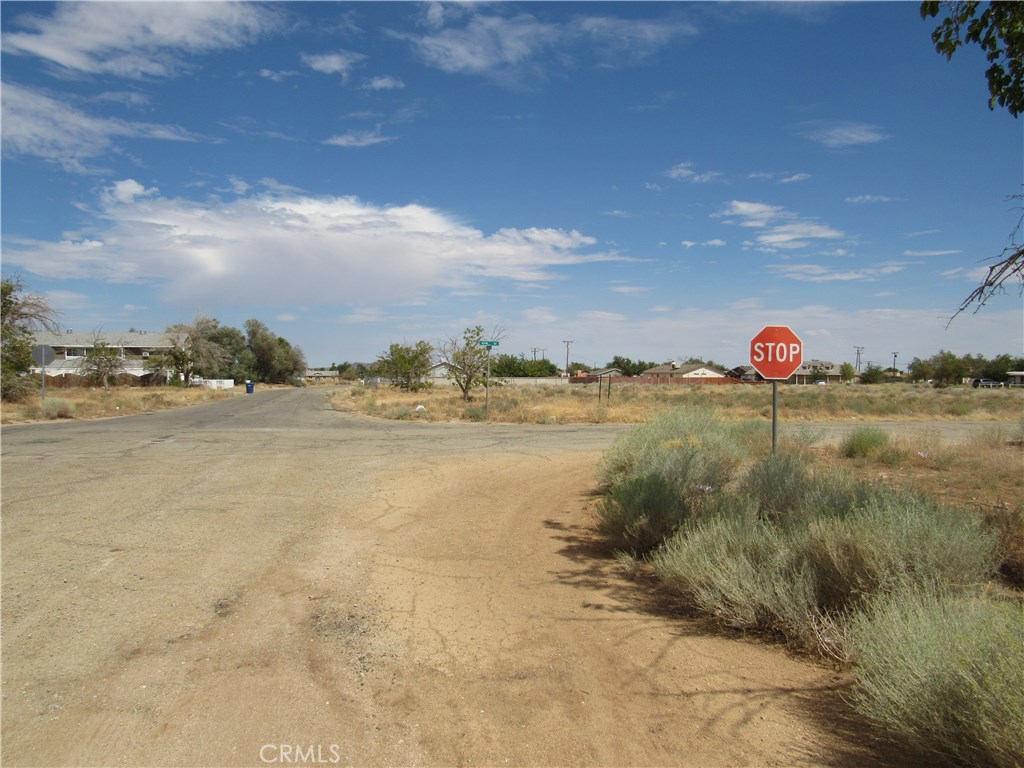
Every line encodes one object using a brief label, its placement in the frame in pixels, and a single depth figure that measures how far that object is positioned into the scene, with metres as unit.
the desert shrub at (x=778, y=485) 6.87
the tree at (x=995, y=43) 5.01
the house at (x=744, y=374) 102.16
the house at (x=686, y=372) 112.38
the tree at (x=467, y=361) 36.50
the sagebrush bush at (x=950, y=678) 2.65
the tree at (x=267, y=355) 98.25
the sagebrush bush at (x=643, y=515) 6.83
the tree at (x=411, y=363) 50.16
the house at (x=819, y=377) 84.46
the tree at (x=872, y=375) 93.69
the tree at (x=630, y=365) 136.75
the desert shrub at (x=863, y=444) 12.63
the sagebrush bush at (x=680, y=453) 8.23
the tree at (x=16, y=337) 32.38
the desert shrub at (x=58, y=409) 26.89
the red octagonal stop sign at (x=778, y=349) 10.59
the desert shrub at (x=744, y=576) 4.55
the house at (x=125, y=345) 74.19
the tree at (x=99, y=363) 56.69
